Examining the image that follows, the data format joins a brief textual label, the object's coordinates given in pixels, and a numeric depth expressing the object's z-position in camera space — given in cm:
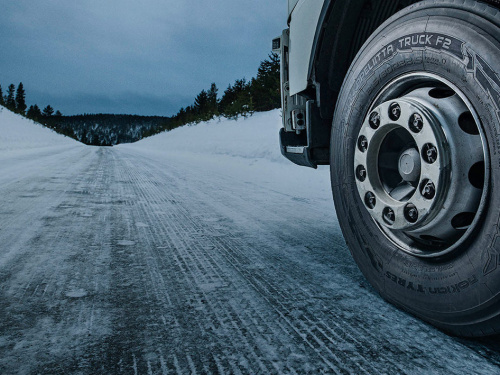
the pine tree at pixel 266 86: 2811
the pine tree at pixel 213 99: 3812
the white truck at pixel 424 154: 110
